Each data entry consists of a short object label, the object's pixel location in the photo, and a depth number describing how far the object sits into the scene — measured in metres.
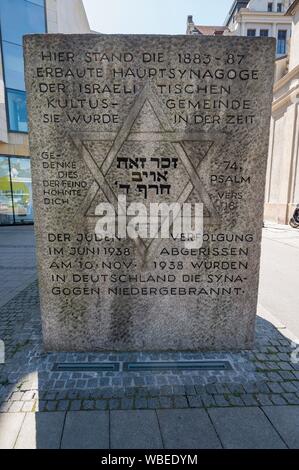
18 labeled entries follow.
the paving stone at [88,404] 2.54
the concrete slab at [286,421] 2.23
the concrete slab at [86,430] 2.19
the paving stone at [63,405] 2.54
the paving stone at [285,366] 3.11
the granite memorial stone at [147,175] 2.95
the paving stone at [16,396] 2.66
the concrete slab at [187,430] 2.19
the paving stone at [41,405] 2.53
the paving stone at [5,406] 2.53
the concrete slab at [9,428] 2.21
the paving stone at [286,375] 2.95
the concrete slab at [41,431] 2.19
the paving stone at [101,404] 2.54
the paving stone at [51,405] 2.53
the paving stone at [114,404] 2.55
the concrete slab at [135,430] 2.19
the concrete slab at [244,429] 2.20
